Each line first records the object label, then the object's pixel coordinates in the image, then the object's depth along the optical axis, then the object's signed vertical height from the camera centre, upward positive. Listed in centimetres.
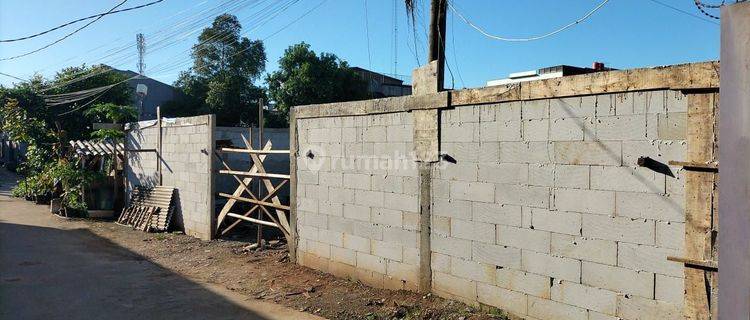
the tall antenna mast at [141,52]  4213 +847
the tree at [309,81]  2766 +376
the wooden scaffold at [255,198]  905 -92
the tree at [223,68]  3297 +546
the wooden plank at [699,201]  381 -38
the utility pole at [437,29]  688 +162
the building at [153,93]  3663 +413
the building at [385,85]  3625 +472
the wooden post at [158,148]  1289 +6
